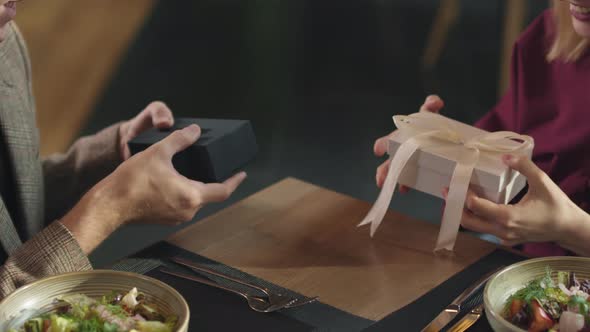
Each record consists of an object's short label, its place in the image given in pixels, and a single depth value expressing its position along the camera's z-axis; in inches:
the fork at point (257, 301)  68.9
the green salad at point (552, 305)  64.4
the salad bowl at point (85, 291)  64.0
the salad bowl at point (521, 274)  66.8
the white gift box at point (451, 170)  73.1
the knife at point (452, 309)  67.7
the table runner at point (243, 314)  68.0
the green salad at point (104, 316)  63.1
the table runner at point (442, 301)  68.4
